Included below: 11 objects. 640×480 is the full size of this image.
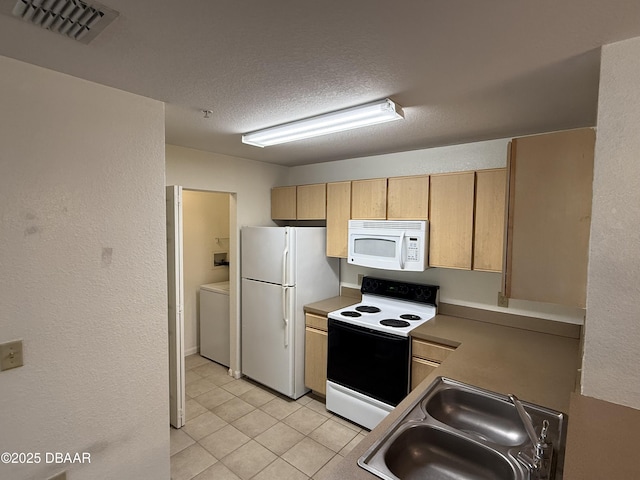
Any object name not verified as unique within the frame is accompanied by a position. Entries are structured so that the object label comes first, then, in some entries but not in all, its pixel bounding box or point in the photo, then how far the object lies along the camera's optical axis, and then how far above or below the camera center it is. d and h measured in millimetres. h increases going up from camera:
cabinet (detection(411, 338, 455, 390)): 2287 -951
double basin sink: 1123 -853
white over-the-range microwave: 2572 -164
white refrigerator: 3068 -710
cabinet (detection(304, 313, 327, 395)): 3012 -1229
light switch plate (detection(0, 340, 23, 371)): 1372 -581
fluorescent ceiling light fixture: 1792 +638
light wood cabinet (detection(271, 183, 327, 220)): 3309 +227
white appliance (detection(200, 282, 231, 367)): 3773 -1216
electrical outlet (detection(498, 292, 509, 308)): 2578 -604
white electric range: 2445 -996
